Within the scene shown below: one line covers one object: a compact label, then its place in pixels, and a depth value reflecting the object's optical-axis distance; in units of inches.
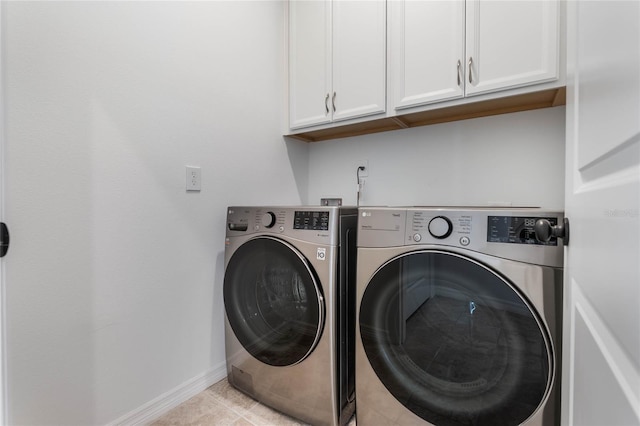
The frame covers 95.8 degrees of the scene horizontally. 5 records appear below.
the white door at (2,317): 34.8
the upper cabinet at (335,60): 60.5
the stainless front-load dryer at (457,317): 33.0
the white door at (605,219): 12.3
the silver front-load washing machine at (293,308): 46.0
